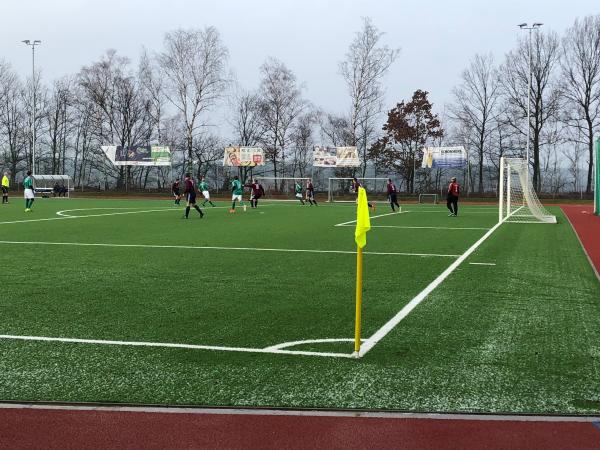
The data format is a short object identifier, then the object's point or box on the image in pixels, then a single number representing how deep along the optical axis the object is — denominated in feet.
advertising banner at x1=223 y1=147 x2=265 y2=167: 193.98
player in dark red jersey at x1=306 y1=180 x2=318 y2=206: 141.00
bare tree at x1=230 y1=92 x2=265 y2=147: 232.32
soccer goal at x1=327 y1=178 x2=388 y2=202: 185.37
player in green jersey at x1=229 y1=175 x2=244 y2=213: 106.52
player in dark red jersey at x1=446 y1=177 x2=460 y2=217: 92.73
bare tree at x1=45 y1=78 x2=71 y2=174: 237.45
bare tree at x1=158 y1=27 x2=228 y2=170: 195.72
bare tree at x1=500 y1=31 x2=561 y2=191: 191.83
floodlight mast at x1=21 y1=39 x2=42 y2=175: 188.65
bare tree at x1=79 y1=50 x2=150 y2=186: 221.05
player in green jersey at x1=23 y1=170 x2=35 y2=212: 97.56
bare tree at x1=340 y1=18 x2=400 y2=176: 191.31
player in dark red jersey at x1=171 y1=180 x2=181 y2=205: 121.49
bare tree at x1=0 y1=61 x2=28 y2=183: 227.61
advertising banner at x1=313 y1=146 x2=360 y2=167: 188.75
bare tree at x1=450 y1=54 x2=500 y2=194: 209.97
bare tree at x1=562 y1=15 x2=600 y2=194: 186.70
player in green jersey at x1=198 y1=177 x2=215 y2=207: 123.95
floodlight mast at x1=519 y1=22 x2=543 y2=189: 144.63
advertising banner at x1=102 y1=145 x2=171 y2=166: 202.80
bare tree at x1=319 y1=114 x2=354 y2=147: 225.15
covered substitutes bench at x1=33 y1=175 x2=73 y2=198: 192.34
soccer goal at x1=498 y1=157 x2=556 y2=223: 84.94
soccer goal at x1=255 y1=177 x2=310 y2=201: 188.22
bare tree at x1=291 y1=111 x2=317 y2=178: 227.81
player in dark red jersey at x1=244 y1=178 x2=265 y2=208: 111.31
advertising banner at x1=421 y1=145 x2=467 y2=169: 188.03
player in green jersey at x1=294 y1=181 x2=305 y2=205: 154.92
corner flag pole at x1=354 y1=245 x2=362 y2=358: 17.22
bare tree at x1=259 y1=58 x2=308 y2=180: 219.20
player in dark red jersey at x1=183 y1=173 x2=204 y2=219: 81.41
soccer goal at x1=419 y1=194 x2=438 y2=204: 175.63
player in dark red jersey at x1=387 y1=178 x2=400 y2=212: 112.88
